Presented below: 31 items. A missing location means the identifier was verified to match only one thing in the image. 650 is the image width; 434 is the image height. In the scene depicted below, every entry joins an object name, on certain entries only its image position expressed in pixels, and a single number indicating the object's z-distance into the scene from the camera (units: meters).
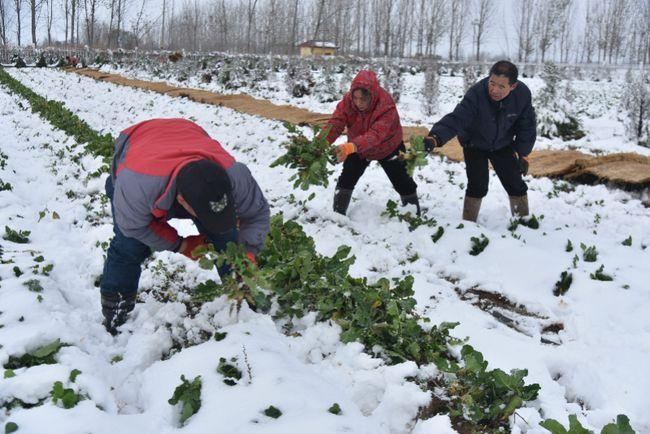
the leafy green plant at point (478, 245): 4.56
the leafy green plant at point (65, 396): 2.36
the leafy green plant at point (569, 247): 4.48
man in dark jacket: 4.48
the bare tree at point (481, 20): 47.94
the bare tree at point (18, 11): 45.53
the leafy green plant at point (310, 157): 4.32
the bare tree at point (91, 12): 37.81
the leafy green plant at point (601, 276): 3.92
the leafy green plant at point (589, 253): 4.23
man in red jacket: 2.40
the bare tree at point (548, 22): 47.03
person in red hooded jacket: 4.53
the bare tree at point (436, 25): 45.56
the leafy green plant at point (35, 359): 2.73
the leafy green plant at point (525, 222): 4.98
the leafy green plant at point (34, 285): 3.50
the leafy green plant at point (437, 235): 4.80
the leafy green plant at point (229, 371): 2.61
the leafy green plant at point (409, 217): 5.02
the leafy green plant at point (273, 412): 2.33
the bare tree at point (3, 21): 43.73
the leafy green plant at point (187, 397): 2.38
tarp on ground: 6.08
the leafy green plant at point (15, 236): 4.64
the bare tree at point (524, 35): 48.69
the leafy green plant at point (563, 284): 3.91
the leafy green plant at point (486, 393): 2.39
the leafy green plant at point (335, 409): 2.39
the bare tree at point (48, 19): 50.68
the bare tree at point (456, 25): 48.08
